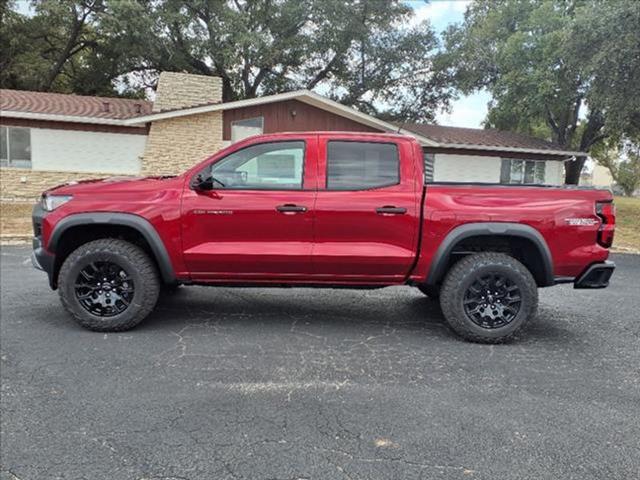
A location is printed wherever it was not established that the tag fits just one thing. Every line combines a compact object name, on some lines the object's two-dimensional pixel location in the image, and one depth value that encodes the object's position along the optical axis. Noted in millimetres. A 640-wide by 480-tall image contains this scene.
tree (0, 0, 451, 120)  23656
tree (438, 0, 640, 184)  15522
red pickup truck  4293
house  16781
